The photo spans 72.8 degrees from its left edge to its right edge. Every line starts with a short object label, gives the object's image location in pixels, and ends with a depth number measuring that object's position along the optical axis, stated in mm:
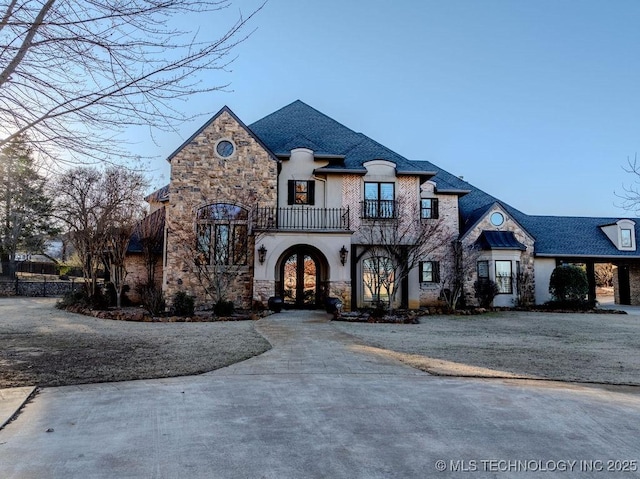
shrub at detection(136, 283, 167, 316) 15031
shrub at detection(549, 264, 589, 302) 20172
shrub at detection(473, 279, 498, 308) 20000
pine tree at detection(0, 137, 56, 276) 29000
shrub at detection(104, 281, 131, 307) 18797
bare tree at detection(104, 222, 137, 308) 17969
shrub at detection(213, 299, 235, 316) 15125
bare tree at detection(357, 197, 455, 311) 17516
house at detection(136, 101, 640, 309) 17203
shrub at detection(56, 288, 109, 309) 17344
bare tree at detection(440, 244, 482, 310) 18766
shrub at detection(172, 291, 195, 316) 14914
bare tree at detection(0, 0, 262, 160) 4273
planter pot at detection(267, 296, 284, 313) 16547
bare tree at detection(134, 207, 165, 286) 20078
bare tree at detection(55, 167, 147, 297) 17672
